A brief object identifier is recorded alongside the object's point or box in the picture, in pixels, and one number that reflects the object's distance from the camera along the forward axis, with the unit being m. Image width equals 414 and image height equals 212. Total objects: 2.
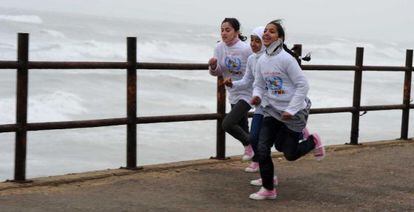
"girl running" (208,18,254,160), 10.04
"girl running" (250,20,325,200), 8.73
